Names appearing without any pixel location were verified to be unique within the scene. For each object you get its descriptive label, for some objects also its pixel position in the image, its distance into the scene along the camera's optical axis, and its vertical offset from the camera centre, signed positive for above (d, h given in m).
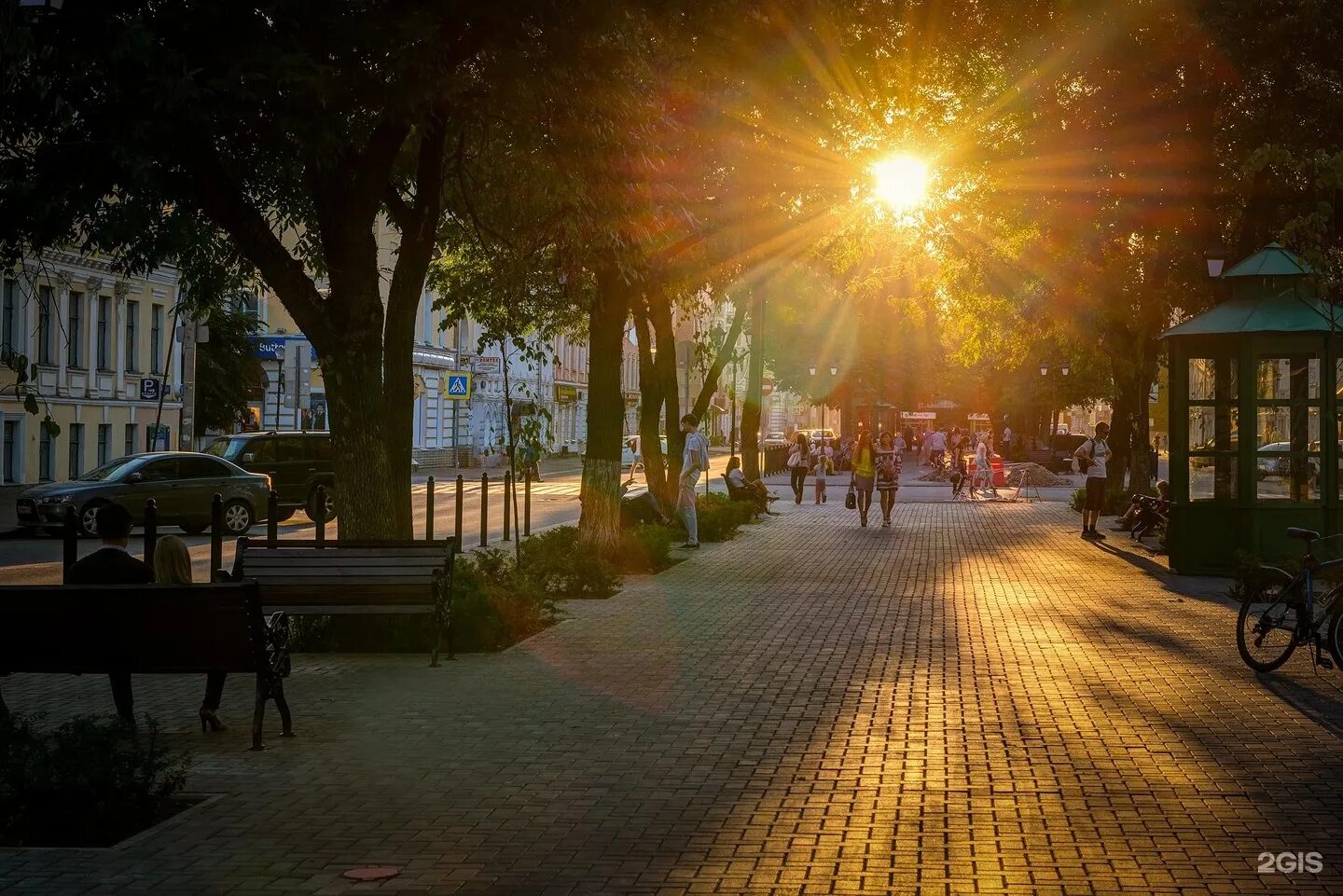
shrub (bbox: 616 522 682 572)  21.02 -0.92
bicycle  11.90 -0.93
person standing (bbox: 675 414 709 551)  25.31 +0.15
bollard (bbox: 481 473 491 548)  25.50 -0.50
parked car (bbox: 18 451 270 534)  28.11 -0.42
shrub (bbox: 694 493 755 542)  27.77 -0.63
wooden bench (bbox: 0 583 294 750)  8.76 -0.83
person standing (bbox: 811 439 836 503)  43.53 +0.20
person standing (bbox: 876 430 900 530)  32.78 +0.07
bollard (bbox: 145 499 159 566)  14.11 -0.43
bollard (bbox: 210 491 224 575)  15.61 -0.56
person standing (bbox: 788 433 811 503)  43.44 +0.41
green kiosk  19.62 +0.88
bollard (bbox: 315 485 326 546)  15.51 -0.35
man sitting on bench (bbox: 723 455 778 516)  34.69 -0.19
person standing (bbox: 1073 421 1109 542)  28.30 +0.28
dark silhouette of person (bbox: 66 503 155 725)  9.36 -0.55
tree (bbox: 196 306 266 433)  53.34 +3.13
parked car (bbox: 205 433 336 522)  34.91 +0.25
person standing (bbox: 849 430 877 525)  32.22 +0.21
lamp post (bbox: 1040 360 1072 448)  60.12 +4.25
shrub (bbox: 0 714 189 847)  6.98 -1.36
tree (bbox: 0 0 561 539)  10.84 +2.30
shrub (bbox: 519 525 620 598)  18.00 -1.03
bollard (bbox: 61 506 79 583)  13.39 -0.58
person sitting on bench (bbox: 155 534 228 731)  9.86 -0.54
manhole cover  6.33 -1.50
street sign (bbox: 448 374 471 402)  45.88 +2.41
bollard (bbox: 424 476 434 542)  21.88 -0.51
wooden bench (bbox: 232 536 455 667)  11.73 -0.73
